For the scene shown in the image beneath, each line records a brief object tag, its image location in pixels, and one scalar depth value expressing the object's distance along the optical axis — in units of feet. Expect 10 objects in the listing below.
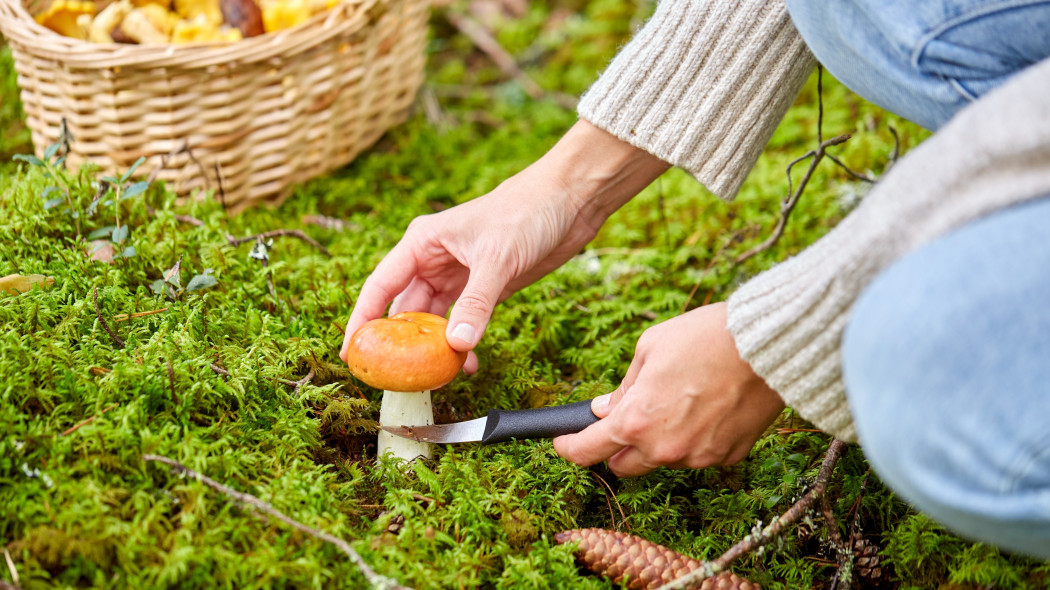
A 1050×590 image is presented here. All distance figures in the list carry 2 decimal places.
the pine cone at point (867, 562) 5.99
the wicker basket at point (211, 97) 8.95
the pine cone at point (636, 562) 5.65
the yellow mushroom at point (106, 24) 9.90
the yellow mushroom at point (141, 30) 9.86
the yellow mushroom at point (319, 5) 10.65
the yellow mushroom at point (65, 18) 9.82
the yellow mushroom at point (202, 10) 10.64
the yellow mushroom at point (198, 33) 10.09
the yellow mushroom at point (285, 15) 10.46
